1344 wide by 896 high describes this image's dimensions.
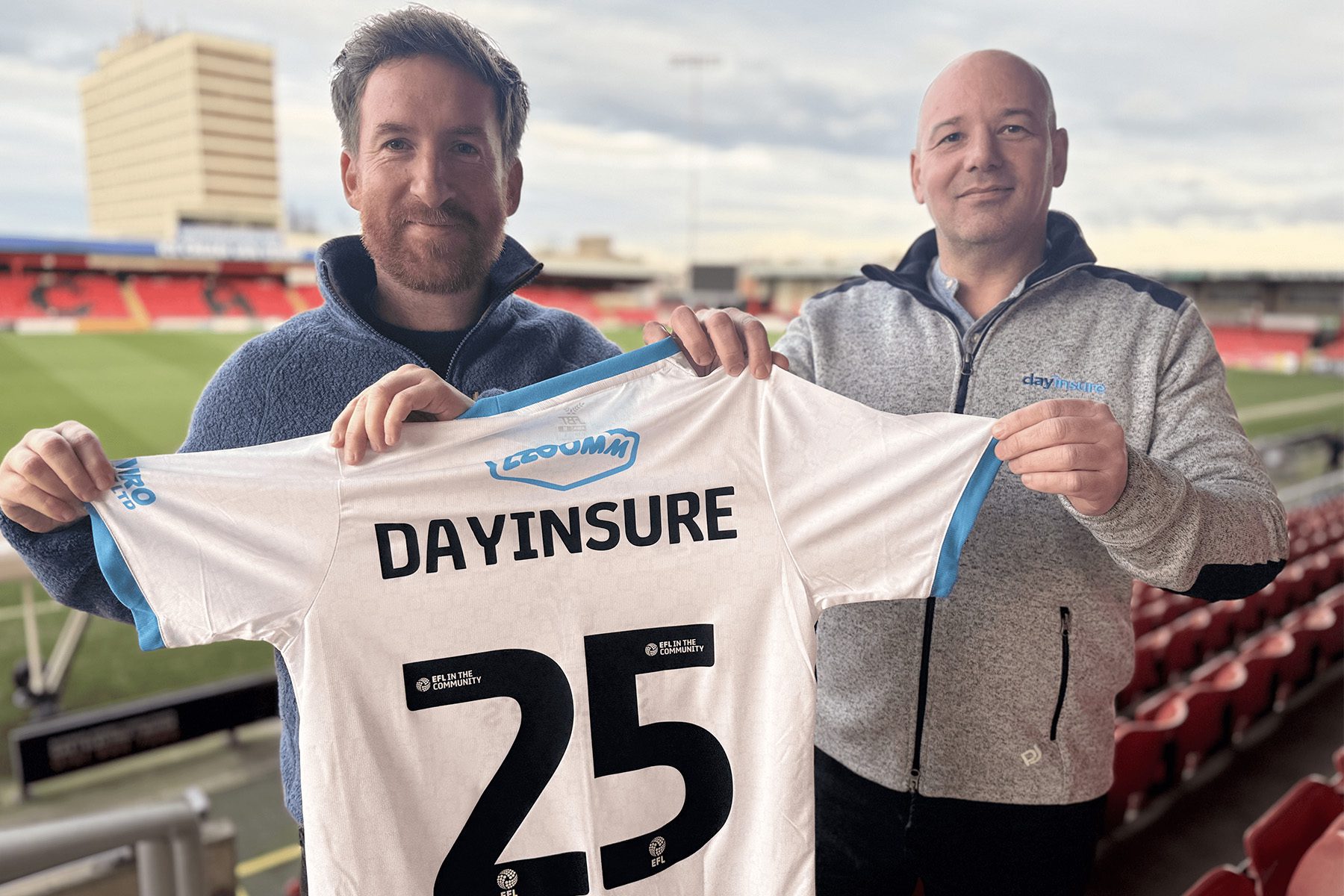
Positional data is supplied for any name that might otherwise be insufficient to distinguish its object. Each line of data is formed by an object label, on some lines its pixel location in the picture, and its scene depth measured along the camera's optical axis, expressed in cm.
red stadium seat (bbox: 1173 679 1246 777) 308
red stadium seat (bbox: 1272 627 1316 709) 390
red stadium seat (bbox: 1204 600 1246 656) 468
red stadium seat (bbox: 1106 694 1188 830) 264
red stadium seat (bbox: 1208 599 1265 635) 486
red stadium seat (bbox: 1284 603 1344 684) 415
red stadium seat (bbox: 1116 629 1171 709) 382
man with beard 104
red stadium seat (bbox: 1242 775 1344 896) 188
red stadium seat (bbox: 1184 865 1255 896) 149
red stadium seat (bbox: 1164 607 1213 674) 426
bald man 132
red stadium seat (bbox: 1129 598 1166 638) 467
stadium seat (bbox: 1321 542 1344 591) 587
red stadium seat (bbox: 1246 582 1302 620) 515
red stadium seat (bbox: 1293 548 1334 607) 555
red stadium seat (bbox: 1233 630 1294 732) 347
